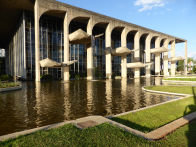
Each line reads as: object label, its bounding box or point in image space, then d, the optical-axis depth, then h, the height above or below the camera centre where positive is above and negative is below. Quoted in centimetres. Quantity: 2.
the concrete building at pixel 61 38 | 2900 +975
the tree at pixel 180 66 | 7472 +343
